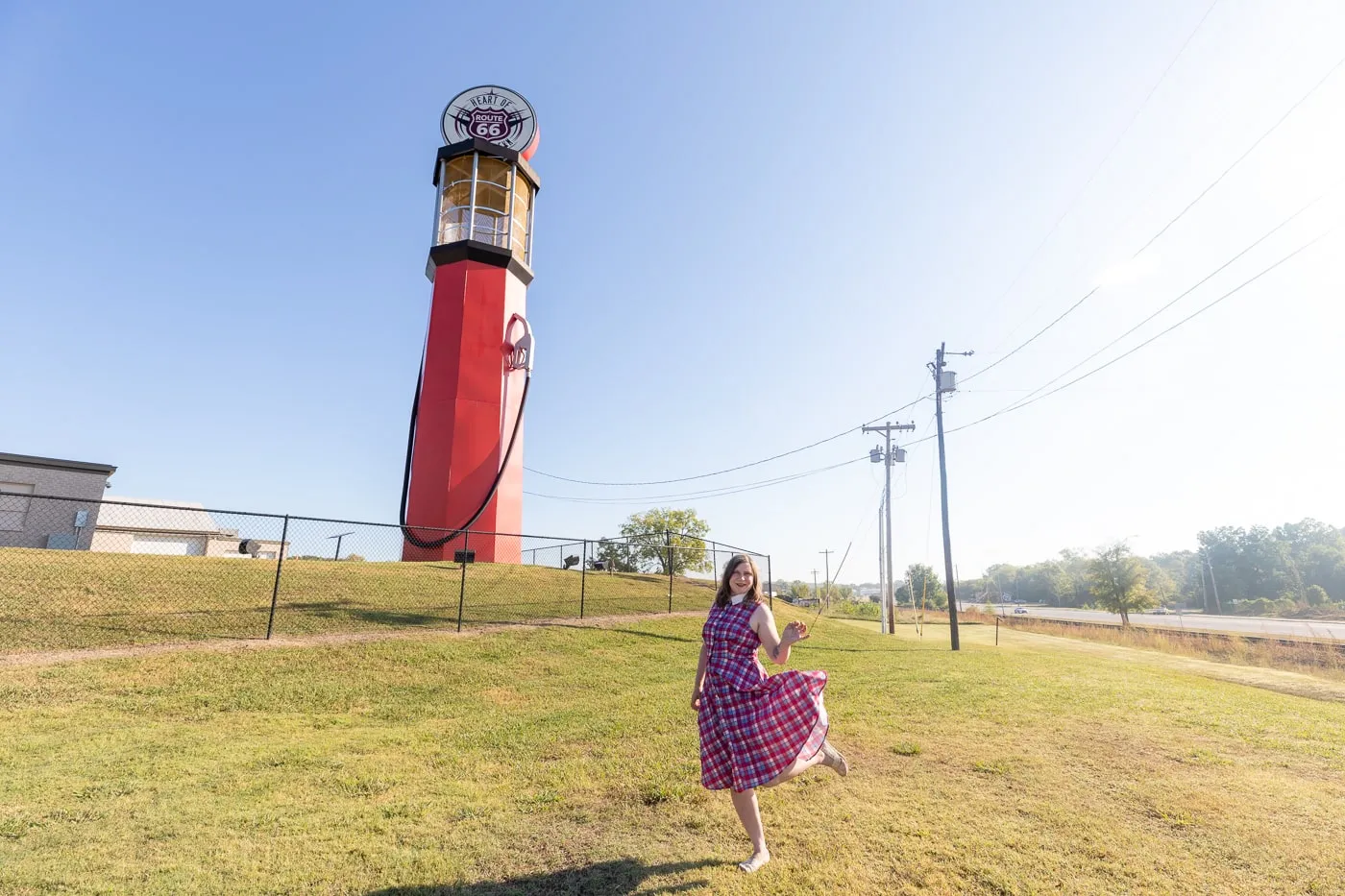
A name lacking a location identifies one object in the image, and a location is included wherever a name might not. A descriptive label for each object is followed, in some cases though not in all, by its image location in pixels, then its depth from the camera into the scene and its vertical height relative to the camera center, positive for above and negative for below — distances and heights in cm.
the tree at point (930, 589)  8169 -92
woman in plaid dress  346 -76
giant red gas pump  1797 +700
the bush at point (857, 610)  4745 -241
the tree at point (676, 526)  4459 +386
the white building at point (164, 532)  2476 +101
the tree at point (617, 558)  2300 +55
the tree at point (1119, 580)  4603 +71
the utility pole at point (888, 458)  2797 +566
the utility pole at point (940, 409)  1836 +564
